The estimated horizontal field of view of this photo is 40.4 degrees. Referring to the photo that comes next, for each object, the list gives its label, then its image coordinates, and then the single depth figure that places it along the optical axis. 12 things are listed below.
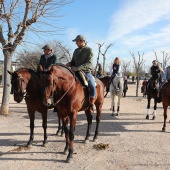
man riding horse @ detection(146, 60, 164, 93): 9.61
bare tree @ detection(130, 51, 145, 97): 23.88
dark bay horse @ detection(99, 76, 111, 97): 11.95
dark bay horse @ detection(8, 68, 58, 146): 5.41
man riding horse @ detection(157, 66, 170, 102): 8.01
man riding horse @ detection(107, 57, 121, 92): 10.62
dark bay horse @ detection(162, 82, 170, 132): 7.66
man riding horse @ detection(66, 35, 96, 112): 5.85
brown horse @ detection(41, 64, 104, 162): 4.53
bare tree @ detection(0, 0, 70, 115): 10.03
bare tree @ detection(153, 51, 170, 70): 30.73
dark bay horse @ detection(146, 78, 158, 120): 9.69
